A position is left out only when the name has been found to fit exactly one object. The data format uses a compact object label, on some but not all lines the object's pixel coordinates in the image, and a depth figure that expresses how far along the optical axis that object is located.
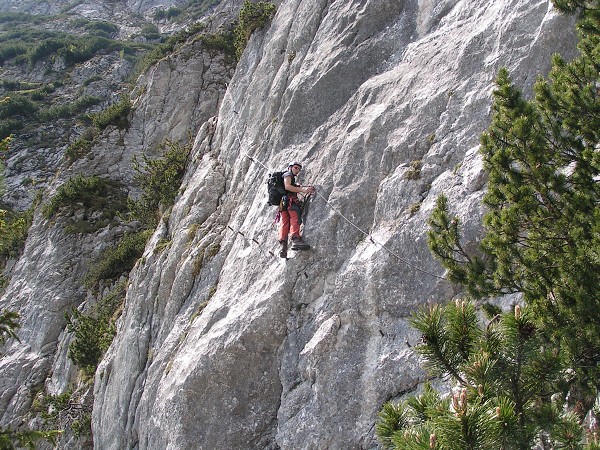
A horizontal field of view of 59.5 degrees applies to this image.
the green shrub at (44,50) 62.12
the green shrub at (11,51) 65.12
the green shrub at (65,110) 46.44
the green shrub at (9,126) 43.94
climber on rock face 10.34
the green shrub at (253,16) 19.44
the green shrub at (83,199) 27.39
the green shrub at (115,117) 31.85
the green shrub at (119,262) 23.27
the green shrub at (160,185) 20.63
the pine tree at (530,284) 3.78
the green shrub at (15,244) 28.38
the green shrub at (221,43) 31.48
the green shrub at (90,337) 18.97
